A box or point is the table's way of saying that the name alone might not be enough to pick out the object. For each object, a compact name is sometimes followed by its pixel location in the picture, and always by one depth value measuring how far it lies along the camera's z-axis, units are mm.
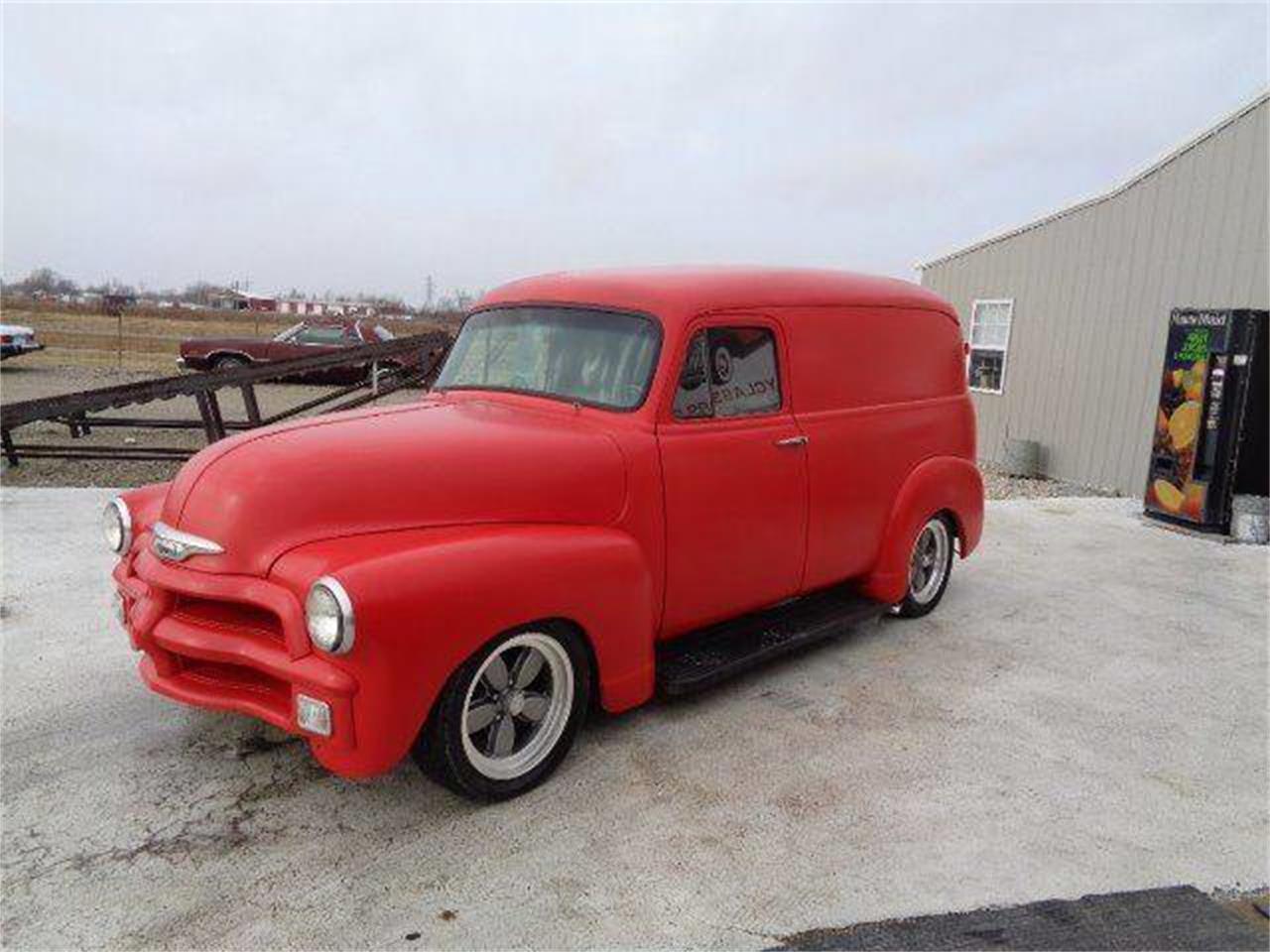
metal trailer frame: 7168
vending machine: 7738
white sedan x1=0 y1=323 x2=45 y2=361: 19438
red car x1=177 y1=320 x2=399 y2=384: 18625
